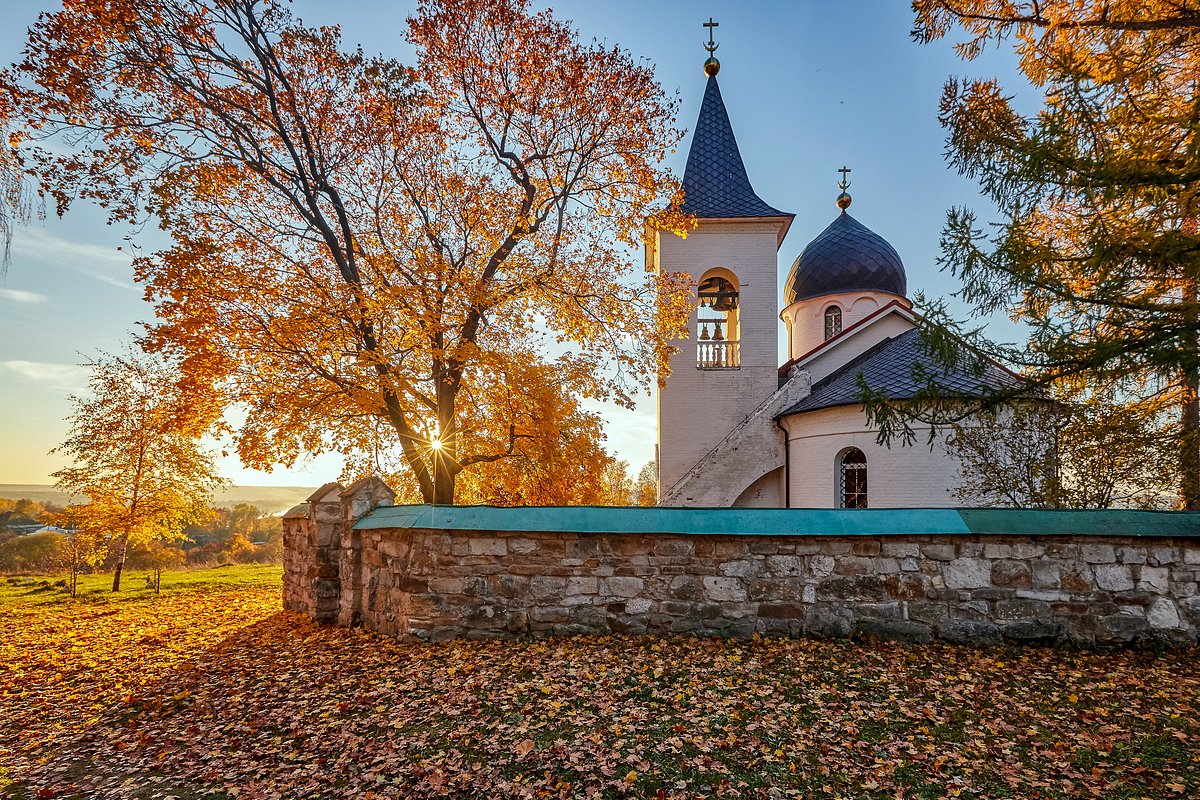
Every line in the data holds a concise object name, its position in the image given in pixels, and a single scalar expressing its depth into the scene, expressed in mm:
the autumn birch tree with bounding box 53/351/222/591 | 13906
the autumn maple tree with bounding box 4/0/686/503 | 8602
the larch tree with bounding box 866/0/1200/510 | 5316
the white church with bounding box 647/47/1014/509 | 11625
